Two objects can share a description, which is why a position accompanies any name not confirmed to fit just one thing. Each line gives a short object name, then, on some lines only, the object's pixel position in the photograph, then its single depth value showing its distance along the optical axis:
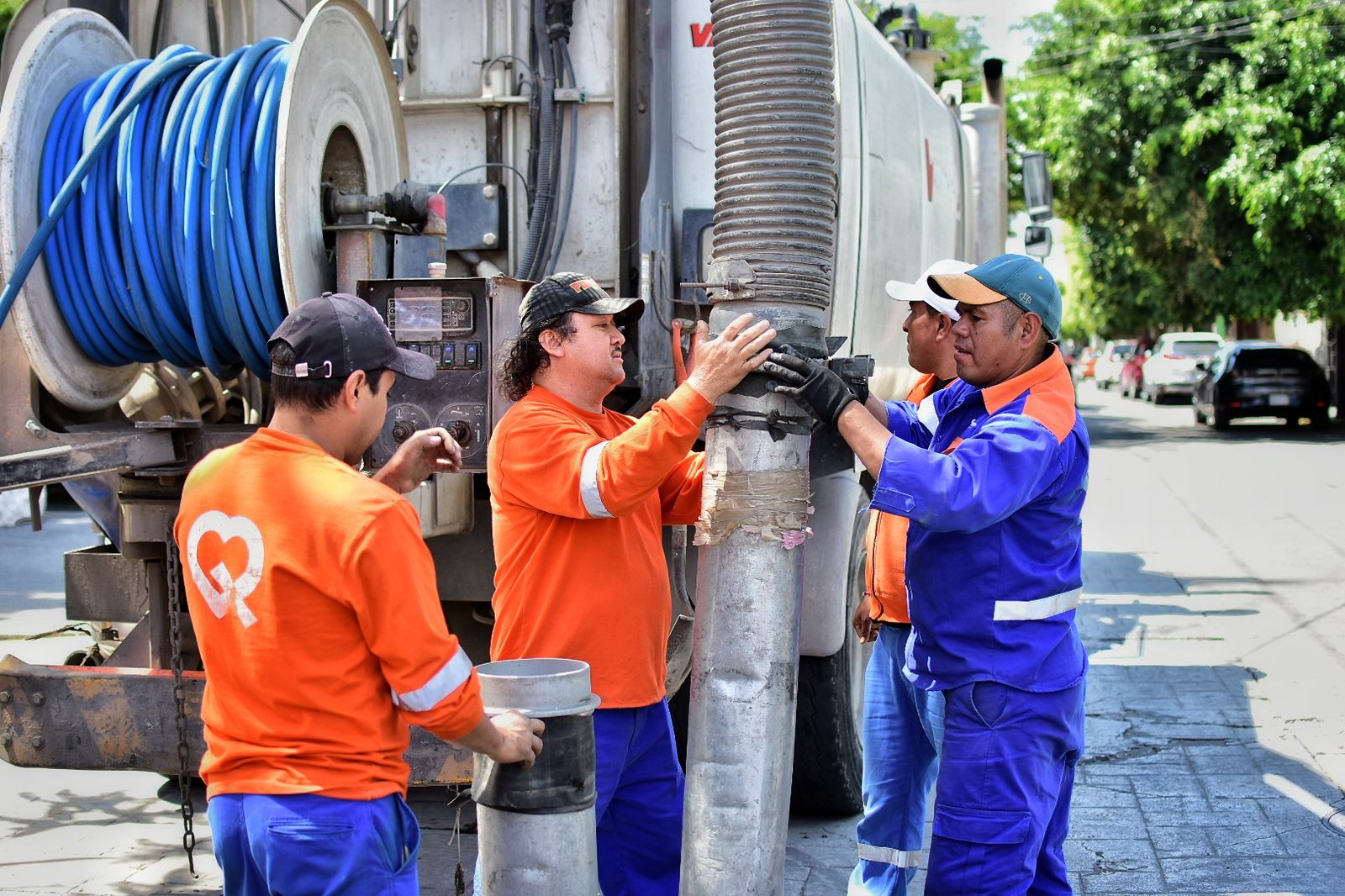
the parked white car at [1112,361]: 45.97
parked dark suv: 24.14
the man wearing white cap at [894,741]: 3.76
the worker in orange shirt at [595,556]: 3.17
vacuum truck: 3.91
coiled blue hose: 4.02
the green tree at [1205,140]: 21.52
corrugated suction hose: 2.97
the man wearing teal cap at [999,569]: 2.97
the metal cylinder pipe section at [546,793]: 2.76
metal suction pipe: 2.91
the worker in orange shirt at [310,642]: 2.40
